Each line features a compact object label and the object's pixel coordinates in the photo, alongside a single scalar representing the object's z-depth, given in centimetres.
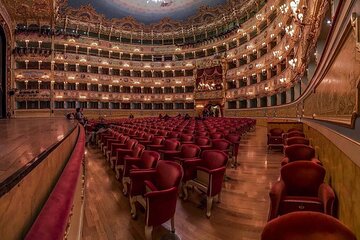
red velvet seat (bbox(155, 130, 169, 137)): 829
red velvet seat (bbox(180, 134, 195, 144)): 695
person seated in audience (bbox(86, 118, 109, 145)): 1177
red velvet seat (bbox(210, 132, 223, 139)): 723
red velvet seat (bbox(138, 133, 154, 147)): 667
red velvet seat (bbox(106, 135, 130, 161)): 621
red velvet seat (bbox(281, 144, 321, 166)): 405
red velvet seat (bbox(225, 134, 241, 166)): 656
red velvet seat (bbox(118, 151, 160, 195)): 412
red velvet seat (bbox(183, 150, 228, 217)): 375
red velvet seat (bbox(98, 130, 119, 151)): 820
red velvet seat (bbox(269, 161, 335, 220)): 254
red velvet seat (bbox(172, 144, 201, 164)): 493
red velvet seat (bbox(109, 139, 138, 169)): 530
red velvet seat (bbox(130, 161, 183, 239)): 282
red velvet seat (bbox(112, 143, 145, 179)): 511
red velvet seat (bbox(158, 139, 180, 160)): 520
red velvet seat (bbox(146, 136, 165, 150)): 606
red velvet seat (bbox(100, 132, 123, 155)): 721
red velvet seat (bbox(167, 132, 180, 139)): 758
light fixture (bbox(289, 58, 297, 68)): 1278
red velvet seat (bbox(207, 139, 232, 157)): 565
